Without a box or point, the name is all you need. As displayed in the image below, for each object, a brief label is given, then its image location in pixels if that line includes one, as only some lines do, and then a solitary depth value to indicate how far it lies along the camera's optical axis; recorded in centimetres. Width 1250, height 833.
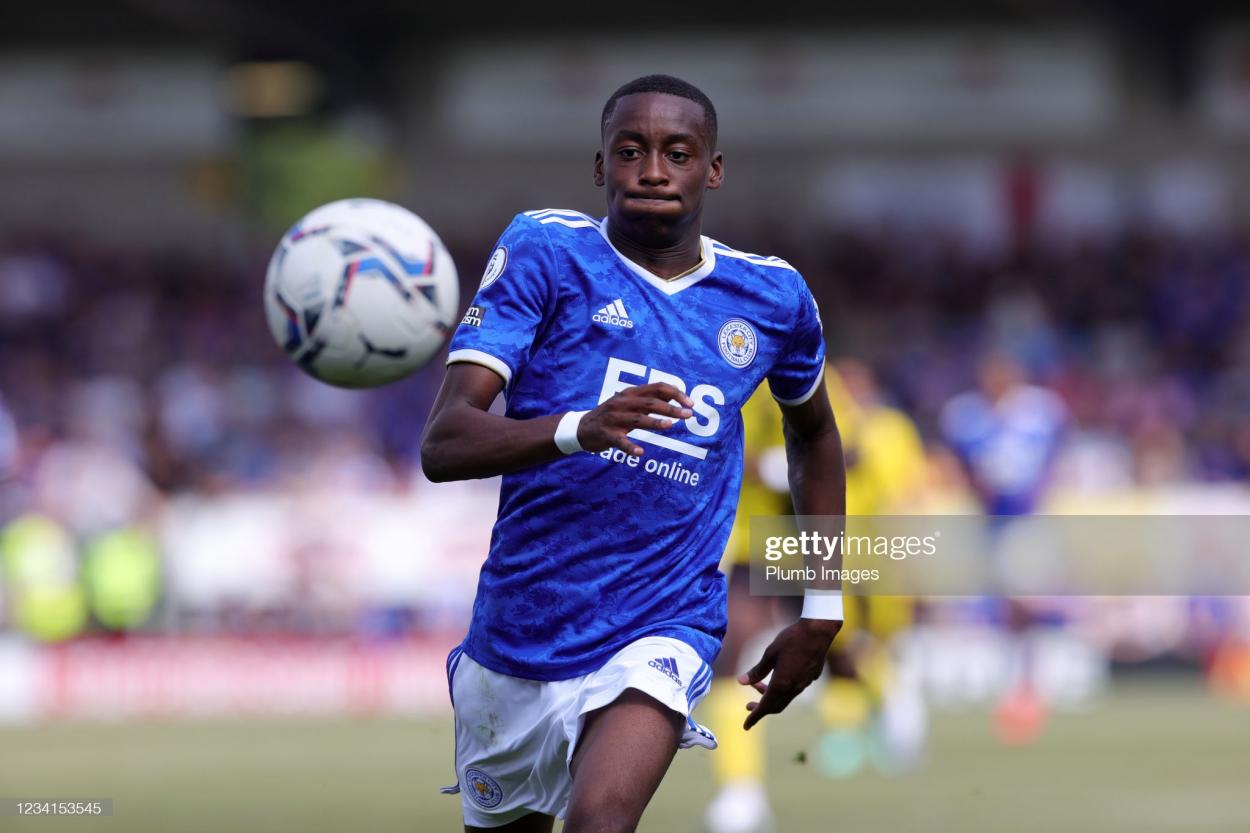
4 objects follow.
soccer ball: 1161
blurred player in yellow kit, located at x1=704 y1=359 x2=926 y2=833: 1703
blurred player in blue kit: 2730
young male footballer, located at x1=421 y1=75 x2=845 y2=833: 836
